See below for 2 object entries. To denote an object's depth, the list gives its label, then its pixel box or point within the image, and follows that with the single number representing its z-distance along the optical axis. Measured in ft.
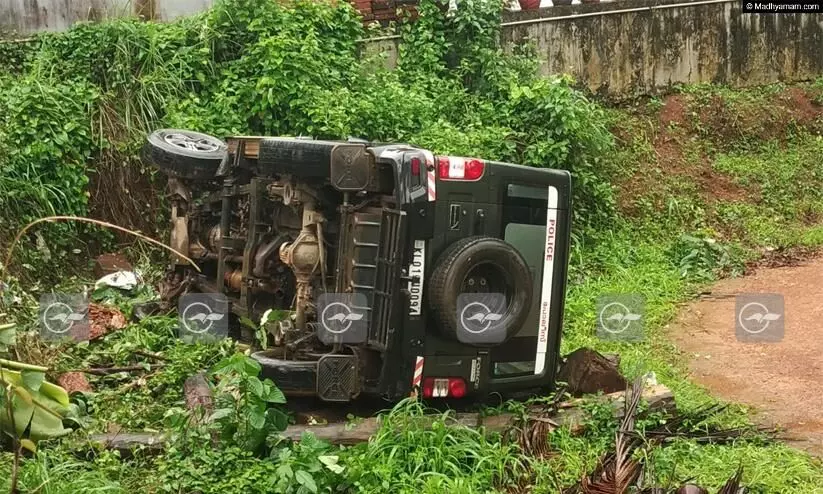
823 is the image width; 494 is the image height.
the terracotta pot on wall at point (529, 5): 38.01
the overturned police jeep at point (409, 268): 15.83
